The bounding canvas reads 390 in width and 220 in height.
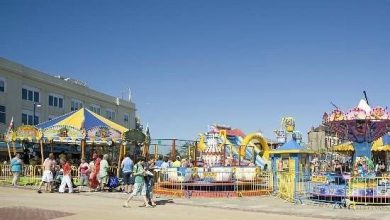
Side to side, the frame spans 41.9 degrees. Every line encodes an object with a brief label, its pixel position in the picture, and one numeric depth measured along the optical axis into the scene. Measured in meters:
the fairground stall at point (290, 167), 17.28
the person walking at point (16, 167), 22.22
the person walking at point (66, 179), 19.55
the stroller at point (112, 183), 20.50
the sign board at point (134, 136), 25.20
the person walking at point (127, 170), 19.42
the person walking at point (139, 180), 15.42
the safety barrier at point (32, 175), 23.47
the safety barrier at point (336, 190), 16.30
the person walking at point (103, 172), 20.25
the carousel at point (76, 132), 25.36
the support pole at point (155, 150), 25.83
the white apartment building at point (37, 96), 41.59
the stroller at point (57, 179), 20.68
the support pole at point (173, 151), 25.82
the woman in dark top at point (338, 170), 20.11
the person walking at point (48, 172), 19.52
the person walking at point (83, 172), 21.45
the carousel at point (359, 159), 16.41
